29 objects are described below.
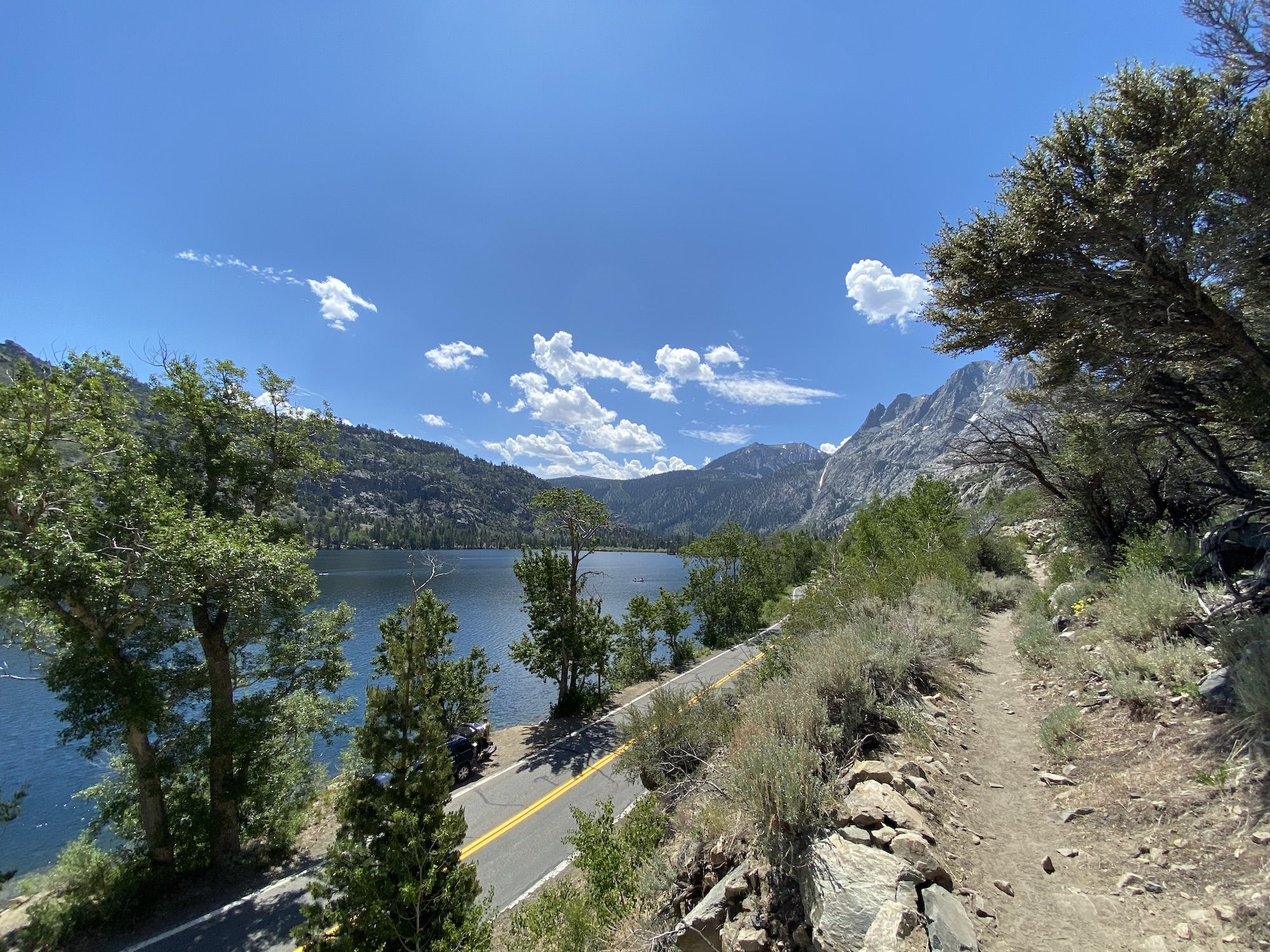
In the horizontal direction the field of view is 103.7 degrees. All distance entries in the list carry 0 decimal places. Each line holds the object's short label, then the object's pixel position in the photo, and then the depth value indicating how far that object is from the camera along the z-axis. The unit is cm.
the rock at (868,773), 519
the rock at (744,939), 435
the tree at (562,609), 2275
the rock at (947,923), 346
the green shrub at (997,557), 2891
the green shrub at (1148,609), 726
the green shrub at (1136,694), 592
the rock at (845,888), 382
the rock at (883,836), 436
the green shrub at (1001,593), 2094
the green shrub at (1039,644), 954
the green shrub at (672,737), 848
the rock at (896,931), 349
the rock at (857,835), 443
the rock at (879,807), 456
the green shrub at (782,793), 481
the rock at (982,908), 388
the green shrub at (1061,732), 618
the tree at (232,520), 1185
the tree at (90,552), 951
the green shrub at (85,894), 1013
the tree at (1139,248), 654
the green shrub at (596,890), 604
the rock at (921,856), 402
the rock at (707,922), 480
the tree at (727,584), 4253
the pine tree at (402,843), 630
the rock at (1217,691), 527
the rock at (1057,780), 561
